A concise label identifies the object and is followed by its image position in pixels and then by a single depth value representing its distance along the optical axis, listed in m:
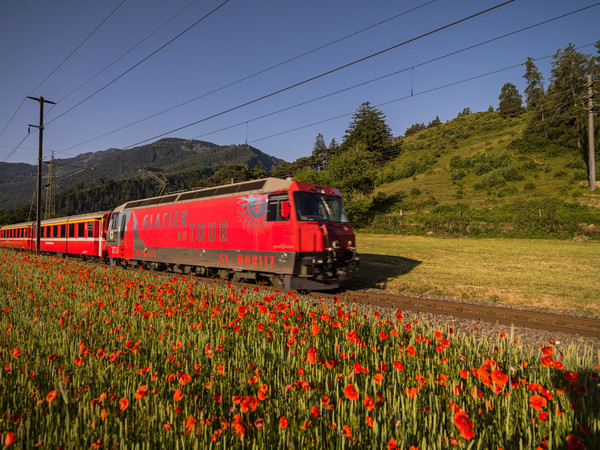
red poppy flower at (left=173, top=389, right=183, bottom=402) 1.83
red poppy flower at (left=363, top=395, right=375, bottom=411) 1.83
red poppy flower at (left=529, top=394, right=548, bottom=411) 1.77
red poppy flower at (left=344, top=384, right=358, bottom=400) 1.78
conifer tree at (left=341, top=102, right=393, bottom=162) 82.38
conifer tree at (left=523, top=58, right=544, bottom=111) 82.17
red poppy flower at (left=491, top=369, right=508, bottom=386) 2.02
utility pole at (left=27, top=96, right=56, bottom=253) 21.19
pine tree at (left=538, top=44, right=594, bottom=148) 50.59
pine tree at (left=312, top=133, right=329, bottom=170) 92.94
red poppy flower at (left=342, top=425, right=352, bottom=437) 1.58
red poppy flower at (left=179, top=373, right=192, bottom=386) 2.09
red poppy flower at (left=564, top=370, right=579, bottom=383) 1.92
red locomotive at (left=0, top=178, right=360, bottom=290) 9.73
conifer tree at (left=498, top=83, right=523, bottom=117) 85.09
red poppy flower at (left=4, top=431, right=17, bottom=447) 1.37
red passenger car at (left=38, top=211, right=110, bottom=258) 21.00
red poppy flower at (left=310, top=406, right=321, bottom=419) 1.81
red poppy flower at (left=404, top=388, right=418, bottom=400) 2.02
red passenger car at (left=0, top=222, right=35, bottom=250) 30.41
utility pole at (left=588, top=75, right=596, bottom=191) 29.56
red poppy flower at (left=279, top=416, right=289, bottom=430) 1.63
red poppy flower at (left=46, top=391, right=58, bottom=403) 1.77
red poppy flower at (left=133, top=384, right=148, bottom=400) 1.90
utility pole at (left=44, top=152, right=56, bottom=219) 45.84
